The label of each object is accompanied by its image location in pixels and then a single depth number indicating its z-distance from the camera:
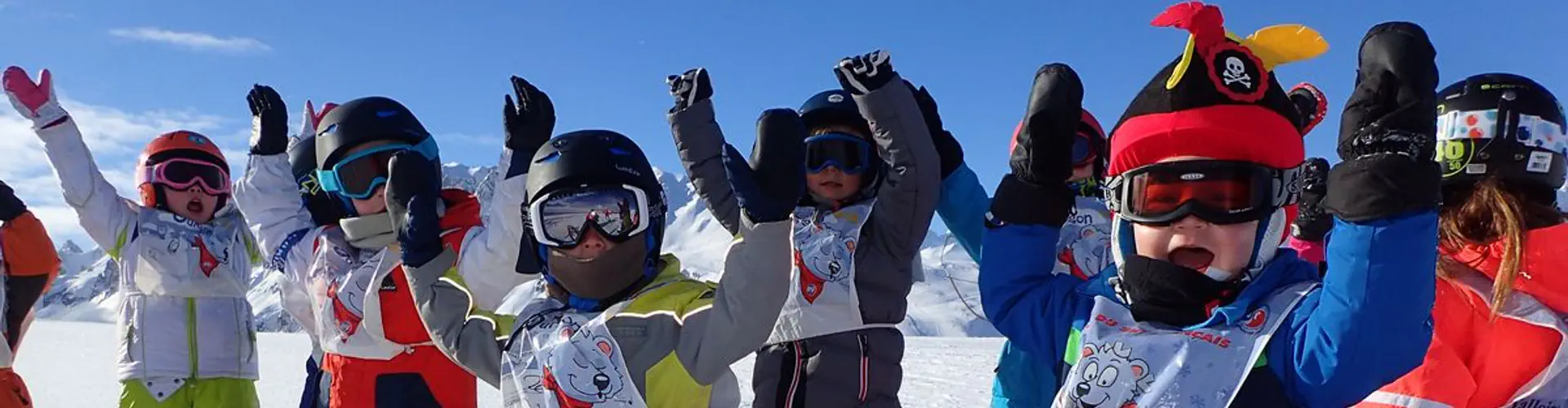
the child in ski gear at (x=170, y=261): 4.93
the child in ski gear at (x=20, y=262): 5.19
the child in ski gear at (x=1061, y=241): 3.59
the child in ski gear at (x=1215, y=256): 1.79
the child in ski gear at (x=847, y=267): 3.58
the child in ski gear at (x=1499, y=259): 2.32
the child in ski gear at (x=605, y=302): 2.47
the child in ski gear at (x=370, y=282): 3.69
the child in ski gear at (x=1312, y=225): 3.51
